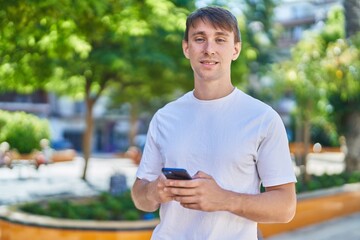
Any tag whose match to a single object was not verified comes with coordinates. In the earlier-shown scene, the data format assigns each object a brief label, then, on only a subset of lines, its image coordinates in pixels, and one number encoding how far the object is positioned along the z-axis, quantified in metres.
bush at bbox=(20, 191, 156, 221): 8.12
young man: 1.77
